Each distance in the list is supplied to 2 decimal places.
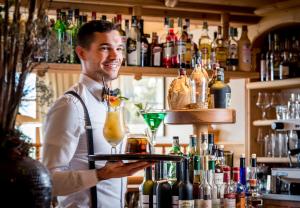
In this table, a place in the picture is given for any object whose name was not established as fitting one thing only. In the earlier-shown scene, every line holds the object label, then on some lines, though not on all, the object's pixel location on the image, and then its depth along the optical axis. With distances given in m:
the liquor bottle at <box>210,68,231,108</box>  3.17
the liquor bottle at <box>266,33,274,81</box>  5.23
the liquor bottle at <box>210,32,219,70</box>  4.63
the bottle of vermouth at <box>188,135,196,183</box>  2.92
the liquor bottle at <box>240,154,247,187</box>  3.04
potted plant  1.40
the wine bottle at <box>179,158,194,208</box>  2.72
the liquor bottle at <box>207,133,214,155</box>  3.00
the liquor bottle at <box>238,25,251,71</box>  4.96
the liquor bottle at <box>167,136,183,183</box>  2.98
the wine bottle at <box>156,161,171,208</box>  2.80
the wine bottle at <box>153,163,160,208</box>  2.85
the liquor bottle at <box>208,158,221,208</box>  2.86
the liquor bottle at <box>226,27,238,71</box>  4.91
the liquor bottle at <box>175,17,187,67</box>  4.56
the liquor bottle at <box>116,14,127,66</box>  4.40
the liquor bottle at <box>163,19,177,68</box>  4.57
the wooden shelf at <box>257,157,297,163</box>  5.04
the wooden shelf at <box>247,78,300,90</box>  5.00
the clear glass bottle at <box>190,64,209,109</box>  3.12
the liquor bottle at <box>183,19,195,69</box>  4.65
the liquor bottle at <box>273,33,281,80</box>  5.21
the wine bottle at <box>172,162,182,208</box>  2.78
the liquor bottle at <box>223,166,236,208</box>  2.87
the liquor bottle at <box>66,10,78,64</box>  4.20
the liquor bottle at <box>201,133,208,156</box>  2.98
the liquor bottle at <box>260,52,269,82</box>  5.27
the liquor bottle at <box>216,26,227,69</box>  4.85
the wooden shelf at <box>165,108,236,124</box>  3.06
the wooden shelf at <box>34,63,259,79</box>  4.12
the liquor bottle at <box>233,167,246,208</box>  2.96
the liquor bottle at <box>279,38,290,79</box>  5.14
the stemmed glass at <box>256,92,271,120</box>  5.35
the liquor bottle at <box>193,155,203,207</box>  2.81
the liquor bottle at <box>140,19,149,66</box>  4.51
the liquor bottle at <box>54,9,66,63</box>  4.18
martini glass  2.79
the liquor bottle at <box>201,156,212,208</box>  2.80
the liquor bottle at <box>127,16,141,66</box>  4.43
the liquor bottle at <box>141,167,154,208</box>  2.86
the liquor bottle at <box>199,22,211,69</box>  4.72
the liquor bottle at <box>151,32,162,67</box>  4.55
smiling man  2.59
